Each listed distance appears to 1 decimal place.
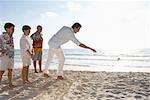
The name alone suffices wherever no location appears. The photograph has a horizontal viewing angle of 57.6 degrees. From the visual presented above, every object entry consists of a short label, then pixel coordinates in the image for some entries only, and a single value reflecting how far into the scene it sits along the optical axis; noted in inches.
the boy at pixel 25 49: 125.8
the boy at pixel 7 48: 116.6
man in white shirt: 133.1
